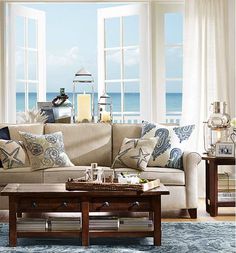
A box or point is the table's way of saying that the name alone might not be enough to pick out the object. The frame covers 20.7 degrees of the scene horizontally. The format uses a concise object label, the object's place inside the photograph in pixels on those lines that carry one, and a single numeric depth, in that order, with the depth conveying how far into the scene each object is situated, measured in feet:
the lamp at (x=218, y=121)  22.66
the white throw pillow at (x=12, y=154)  21.16
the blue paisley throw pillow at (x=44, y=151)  21.03
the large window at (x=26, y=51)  26.58
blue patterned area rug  16.25
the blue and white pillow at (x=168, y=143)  21.40
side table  21.14
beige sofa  20.51
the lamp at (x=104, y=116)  24.14
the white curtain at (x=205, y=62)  25.36
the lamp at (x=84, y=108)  23.84
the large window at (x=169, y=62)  26.84
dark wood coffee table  16.69
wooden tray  16.73
